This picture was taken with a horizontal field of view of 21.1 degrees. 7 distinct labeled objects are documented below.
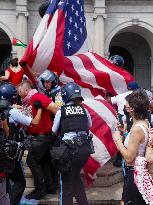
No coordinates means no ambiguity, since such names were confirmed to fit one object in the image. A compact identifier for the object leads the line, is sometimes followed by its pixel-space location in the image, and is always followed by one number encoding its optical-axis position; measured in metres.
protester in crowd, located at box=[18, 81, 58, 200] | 4.95
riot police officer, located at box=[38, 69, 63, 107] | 5.25
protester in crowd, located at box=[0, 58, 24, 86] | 7.96
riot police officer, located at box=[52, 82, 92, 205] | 4.31
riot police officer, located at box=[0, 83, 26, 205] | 4.60
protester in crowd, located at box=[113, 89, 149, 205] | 3.34
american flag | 5.60
